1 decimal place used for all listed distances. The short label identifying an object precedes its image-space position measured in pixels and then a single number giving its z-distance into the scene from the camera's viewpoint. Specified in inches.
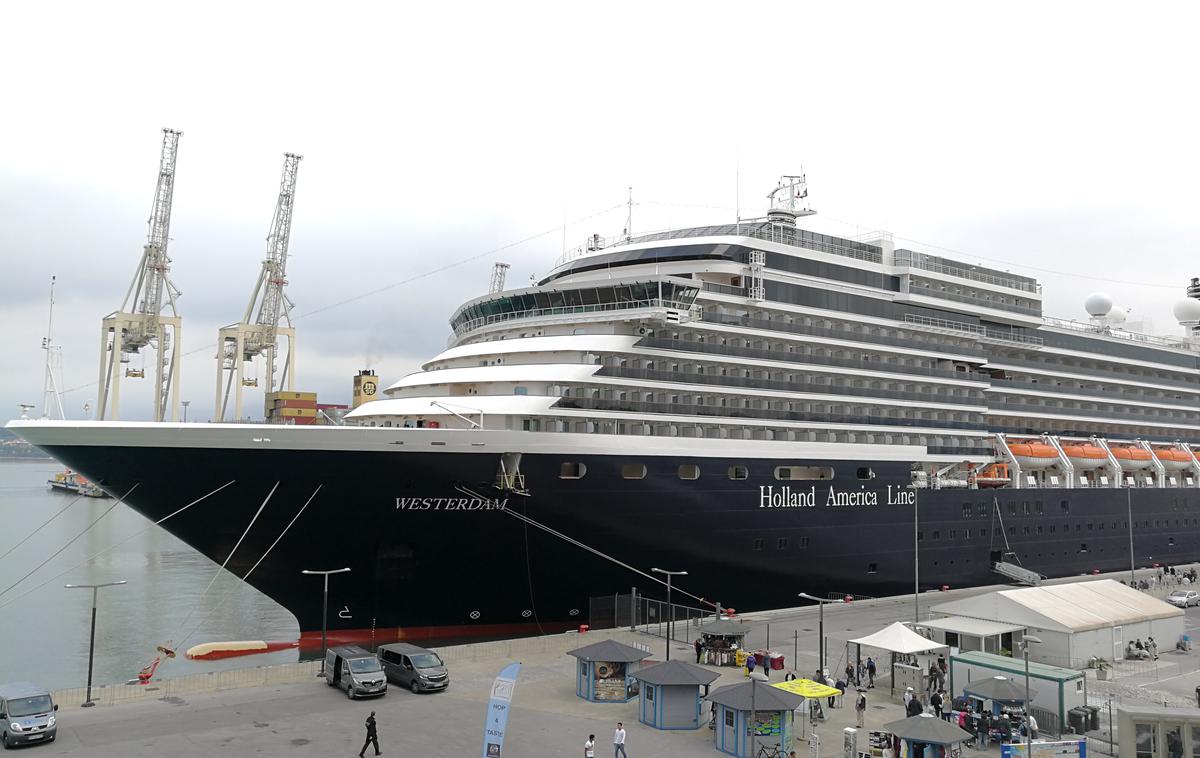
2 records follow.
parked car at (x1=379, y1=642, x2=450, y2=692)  735.1
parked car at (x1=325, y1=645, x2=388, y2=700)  717.3
